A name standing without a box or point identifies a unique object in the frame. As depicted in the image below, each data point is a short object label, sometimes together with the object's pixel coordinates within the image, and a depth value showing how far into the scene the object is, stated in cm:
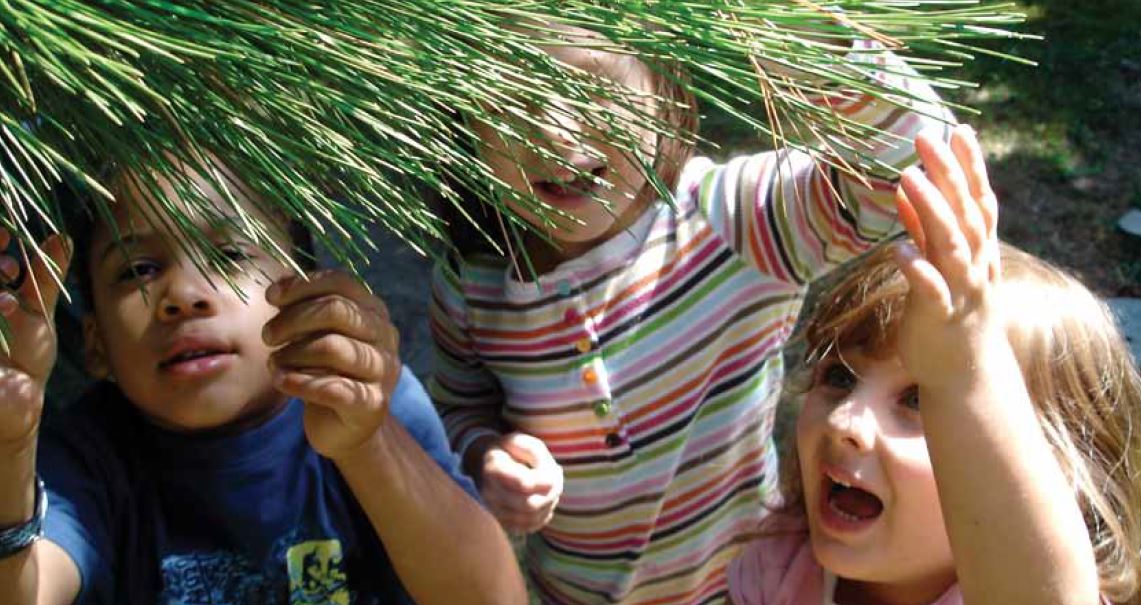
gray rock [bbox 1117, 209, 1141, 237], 272
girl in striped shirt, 114
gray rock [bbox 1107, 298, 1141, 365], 239
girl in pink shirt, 79
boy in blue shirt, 86
